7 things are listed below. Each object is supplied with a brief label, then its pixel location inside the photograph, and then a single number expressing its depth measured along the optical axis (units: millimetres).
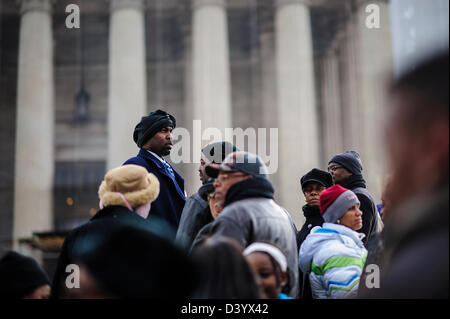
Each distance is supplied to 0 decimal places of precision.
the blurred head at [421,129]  2902
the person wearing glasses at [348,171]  8523
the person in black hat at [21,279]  5215
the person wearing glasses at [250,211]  5102
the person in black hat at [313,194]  8180
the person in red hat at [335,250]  5703
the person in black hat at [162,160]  7977
